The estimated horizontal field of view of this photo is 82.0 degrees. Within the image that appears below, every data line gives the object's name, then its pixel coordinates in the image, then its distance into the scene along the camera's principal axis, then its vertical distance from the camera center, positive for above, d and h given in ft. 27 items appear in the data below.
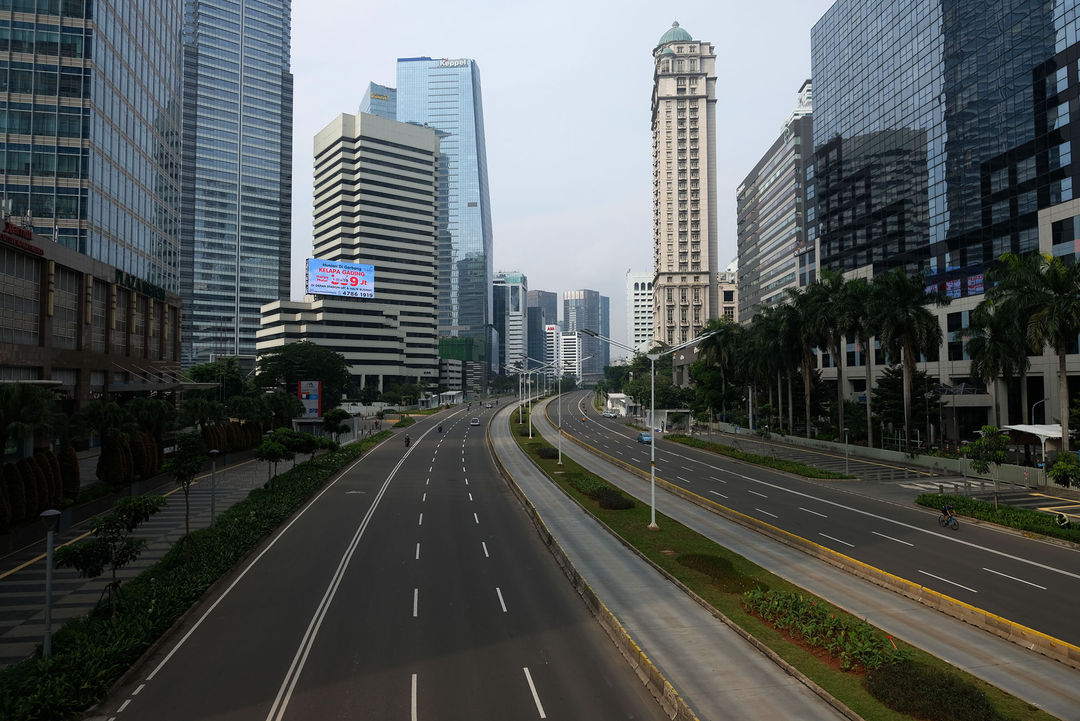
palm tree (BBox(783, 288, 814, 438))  233.76 +20.59
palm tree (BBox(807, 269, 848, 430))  212.64 +25.35
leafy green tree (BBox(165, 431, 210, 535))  94.73 -11.69
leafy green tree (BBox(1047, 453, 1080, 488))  115.44 -15.99
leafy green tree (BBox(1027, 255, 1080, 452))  137.90 +15.91
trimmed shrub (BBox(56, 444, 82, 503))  109.81 -15.68
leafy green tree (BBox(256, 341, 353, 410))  399.65 +10.12
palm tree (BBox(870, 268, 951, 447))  187.93 +19.80
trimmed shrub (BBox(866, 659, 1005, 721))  41.86 -21.85
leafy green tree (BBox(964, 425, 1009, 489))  124.67 -13.24
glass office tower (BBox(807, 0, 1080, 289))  207.31 +101.82
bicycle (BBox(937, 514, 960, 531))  110.01 -24.48
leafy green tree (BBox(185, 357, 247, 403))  419.95 +5.66
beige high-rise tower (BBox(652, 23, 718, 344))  568.41 +179.29
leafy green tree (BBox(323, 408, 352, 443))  248.15 -14.99
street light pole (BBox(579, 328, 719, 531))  105.91 -23.03
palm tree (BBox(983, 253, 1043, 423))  146.72 +23.63
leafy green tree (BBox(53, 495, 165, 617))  61.67 -16.56
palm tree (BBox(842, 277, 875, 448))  205.67 +23.96
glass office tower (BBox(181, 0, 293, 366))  634.84 +158.75
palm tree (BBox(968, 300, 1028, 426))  159.74 +11.37
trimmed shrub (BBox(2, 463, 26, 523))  90.92 -15.74
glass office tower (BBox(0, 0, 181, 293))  185.98 +81.95
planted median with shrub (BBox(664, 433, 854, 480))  170.81 -24.27
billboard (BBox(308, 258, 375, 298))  530.68 +92.22
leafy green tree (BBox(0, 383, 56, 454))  89.86 -4.30
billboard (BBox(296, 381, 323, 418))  283.79 -5.34
